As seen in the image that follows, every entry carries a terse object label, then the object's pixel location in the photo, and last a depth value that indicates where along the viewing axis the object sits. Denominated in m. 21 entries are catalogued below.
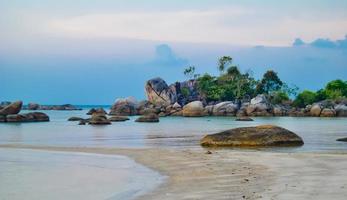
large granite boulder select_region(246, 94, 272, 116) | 105.69
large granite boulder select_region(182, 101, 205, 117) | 109.39
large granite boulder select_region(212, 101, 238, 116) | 110.46
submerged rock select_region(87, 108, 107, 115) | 100.57
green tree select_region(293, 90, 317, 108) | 123.00
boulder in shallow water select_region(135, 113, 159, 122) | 77.00
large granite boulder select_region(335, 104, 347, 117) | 100.19
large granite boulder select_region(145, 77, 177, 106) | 133.38
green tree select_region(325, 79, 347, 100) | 125.88
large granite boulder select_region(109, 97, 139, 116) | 116.25
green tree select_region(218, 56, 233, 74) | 132.75
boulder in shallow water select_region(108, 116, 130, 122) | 79.72
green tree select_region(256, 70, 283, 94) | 131.88
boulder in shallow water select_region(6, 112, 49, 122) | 78.00
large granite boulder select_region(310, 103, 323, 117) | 101.94
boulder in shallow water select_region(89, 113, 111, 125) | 68.56
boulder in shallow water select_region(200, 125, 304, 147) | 27.61
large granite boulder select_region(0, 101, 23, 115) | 80.09
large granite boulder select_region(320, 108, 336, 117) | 100.00
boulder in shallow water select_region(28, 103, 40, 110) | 193.48
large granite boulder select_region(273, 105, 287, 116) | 107.84
